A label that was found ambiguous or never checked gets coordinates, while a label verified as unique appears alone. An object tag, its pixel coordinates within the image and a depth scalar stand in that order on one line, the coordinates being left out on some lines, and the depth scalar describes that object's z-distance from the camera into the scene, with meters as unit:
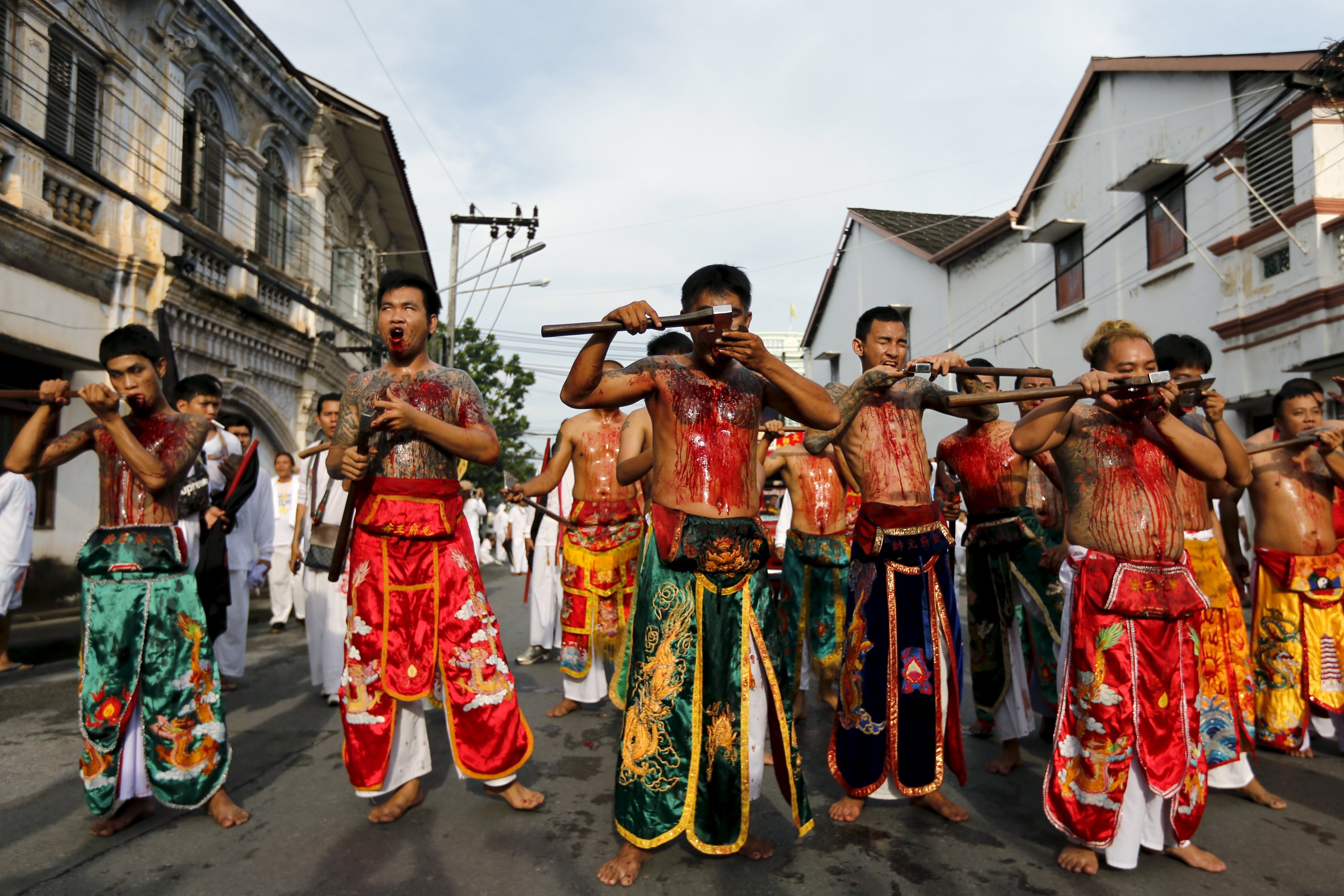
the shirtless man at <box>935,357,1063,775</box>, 4.32
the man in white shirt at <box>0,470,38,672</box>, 6.57
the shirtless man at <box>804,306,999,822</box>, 3.51
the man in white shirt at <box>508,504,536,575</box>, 17.20
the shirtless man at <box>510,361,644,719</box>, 5.36
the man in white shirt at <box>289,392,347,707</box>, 5.46
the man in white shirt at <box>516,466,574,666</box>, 7.04
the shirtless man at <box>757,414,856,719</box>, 5.20
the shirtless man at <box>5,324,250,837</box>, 3.26
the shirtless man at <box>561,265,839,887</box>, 2.87
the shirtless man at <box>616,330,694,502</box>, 4.76
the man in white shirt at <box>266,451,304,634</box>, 9.34
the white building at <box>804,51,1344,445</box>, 10.13
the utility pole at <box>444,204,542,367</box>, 22.03
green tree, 25.61
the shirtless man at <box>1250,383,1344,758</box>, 4.45
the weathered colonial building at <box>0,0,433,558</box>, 9.55
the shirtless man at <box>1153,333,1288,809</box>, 3.63
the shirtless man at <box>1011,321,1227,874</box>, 2.97
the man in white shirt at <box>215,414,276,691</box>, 5.99
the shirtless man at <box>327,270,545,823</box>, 3.38
